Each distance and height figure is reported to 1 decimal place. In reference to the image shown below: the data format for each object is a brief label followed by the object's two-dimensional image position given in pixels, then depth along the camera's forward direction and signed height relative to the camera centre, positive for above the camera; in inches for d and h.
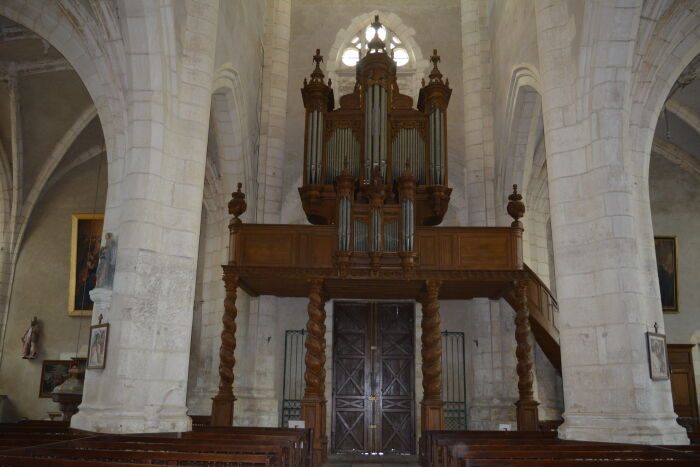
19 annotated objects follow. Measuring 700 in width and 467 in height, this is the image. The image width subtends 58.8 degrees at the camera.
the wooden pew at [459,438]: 285.9 -16.1
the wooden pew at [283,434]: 285.9 -15.5
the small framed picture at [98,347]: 298.4 +24.3
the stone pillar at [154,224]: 296.4 +87.2
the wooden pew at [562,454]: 213.8 -16.6
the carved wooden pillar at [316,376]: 395.5 +16.2
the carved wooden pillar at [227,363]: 404.5 +23.9
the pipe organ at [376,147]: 438.0 +190.0
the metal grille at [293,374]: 515.8 +22.5
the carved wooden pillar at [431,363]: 400.5 +25.6
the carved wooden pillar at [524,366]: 404.8 +24.5
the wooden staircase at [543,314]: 470.3 +67.7
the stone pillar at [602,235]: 292.8 +84.0
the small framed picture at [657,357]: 292.7 +22.9
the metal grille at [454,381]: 517.0 +18.4
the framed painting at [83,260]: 610.9 +132.8
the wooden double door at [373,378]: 506.0 +20.1
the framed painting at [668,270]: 593.6 +127.1
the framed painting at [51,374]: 593.9 +22.6
